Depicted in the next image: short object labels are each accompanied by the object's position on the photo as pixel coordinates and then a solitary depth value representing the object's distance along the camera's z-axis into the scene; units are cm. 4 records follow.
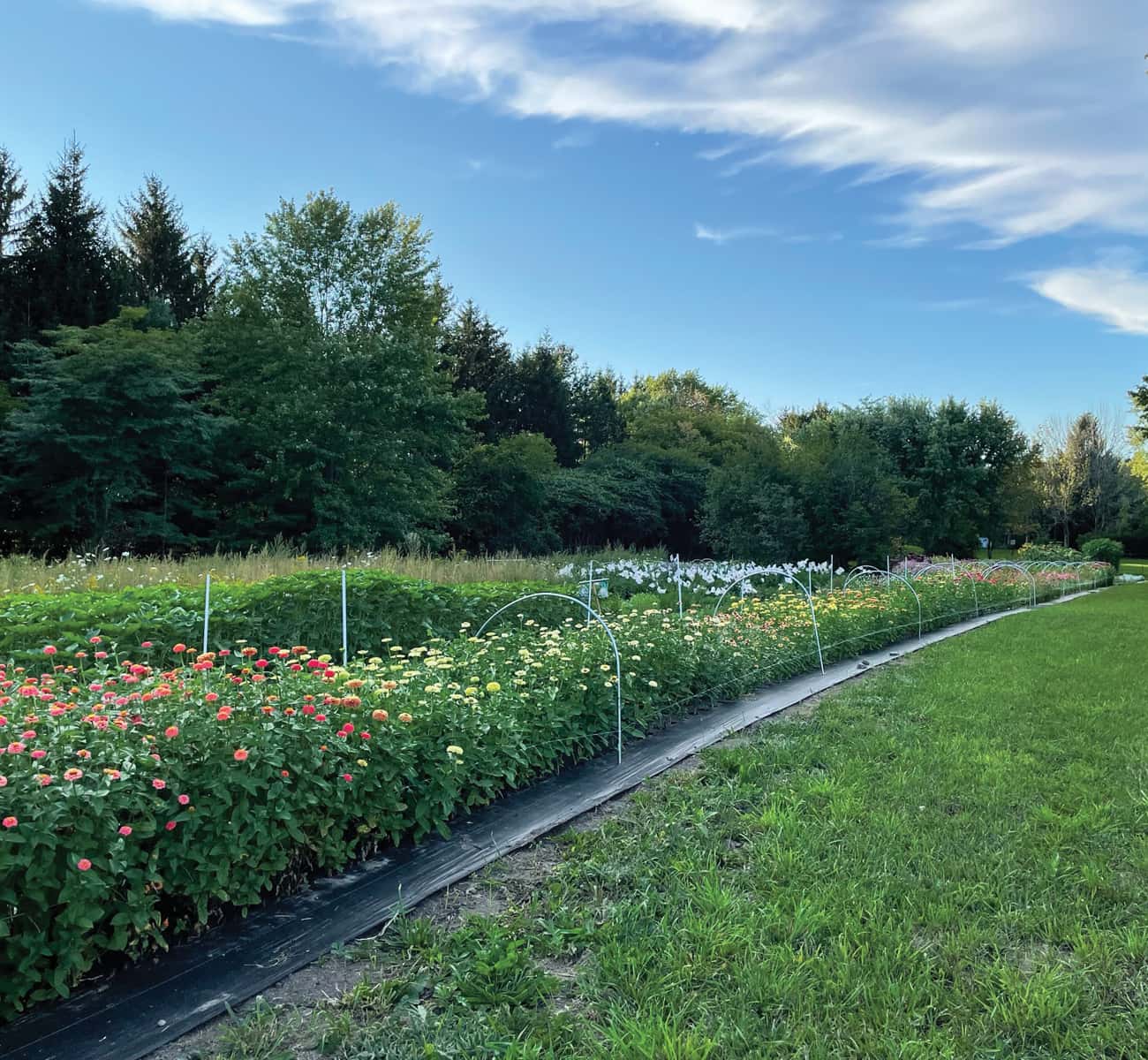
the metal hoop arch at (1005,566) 1675
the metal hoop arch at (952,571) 1387
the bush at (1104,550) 2550
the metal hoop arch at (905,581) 985
